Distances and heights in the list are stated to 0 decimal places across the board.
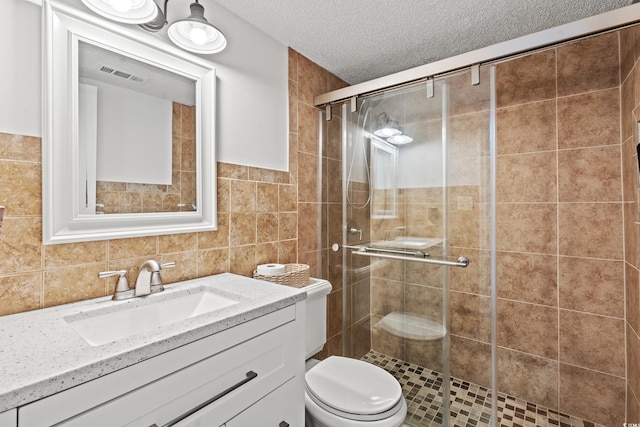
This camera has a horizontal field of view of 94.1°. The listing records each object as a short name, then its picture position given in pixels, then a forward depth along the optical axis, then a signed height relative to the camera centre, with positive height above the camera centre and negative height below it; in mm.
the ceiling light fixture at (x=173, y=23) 1075 +761
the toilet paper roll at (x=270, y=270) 1593 -307
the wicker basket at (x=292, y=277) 1582 -348
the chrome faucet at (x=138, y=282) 1104 -260
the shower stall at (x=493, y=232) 1582 -119
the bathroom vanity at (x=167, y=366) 613 -380
